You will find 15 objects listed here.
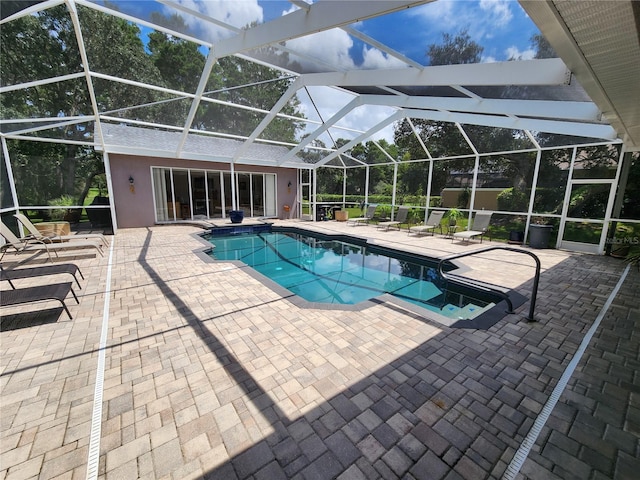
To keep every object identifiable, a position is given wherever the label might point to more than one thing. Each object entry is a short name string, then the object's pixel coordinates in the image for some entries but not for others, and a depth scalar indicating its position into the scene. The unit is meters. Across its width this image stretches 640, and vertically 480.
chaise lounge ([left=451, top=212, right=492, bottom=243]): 9.60
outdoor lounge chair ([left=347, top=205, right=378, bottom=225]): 13.85
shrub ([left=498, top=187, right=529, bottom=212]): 9.61
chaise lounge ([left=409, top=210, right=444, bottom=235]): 10.92
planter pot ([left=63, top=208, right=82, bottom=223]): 9.69
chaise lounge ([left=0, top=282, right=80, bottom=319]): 3.37
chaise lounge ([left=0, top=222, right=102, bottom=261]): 6.30
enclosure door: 8.02
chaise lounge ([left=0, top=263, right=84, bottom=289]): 4.00
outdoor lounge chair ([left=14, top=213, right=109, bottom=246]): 6.98
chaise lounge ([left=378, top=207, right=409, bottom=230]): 12.37
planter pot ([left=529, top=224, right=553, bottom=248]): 8.73
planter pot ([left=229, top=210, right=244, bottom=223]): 12.76
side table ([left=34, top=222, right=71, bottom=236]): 7.98
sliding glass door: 12.72
